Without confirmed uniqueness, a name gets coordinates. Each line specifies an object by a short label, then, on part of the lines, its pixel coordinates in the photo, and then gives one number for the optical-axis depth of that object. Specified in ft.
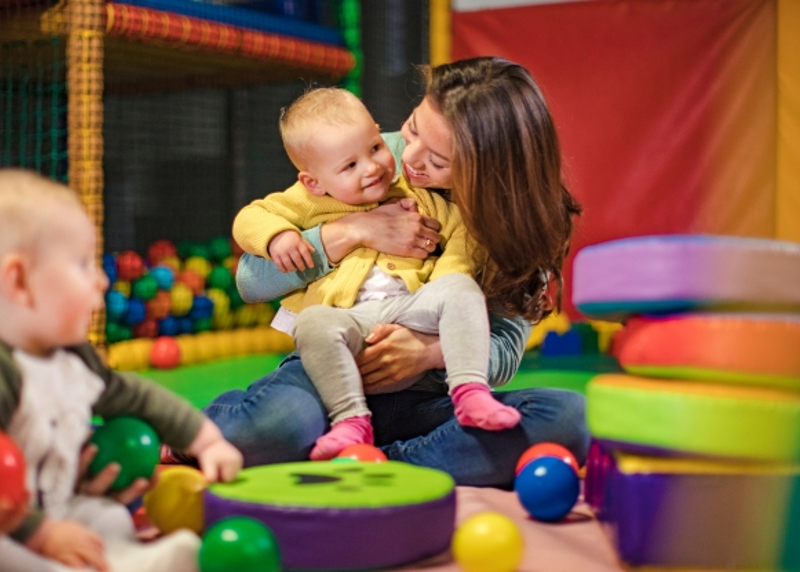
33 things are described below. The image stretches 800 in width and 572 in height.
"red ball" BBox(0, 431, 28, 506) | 2.68
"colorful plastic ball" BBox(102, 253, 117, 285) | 8.68
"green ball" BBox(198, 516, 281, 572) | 2.89
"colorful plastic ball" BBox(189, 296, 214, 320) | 9.66
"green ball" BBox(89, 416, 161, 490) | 3.26
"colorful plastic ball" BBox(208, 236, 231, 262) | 10.04
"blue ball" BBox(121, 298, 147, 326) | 8.91
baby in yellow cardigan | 4.54
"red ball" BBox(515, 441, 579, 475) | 4.34
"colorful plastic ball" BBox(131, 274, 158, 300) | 8.96
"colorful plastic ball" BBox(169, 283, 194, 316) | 9.37
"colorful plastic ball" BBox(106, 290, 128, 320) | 8.66
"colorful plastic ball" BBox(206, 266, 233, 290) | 9.85
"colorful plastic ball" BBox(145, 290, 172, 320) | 9.16
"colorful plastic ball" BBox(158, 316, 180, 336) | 9.45
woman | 4.66
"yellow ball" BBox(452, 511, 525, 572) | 3.21
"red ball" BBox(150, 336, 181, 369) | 9.09
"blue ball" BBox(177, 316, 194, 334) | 9.66
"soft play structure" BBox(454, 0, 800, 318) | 10.37
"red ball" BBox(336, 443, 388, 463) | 4.24
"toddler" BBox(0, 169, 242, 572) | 2.94
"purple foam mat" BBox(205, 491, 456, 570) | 3.20
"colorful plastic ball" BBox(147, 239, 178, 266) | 9.63
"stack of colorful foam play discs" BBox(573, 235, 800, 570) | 3.16
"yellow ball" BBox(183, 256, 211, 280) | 9.73
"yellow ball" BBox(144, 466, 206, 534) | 3.53
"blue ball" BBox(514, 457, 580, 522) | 3.94
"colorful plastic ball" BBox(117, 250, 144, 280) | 8.92
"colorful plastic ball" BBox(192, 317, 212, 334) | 9.82
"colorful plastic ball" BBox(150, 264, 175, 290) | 9.18
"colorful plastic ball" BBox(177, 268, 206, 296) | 9.51
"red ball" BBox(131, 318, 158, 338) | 9.14
